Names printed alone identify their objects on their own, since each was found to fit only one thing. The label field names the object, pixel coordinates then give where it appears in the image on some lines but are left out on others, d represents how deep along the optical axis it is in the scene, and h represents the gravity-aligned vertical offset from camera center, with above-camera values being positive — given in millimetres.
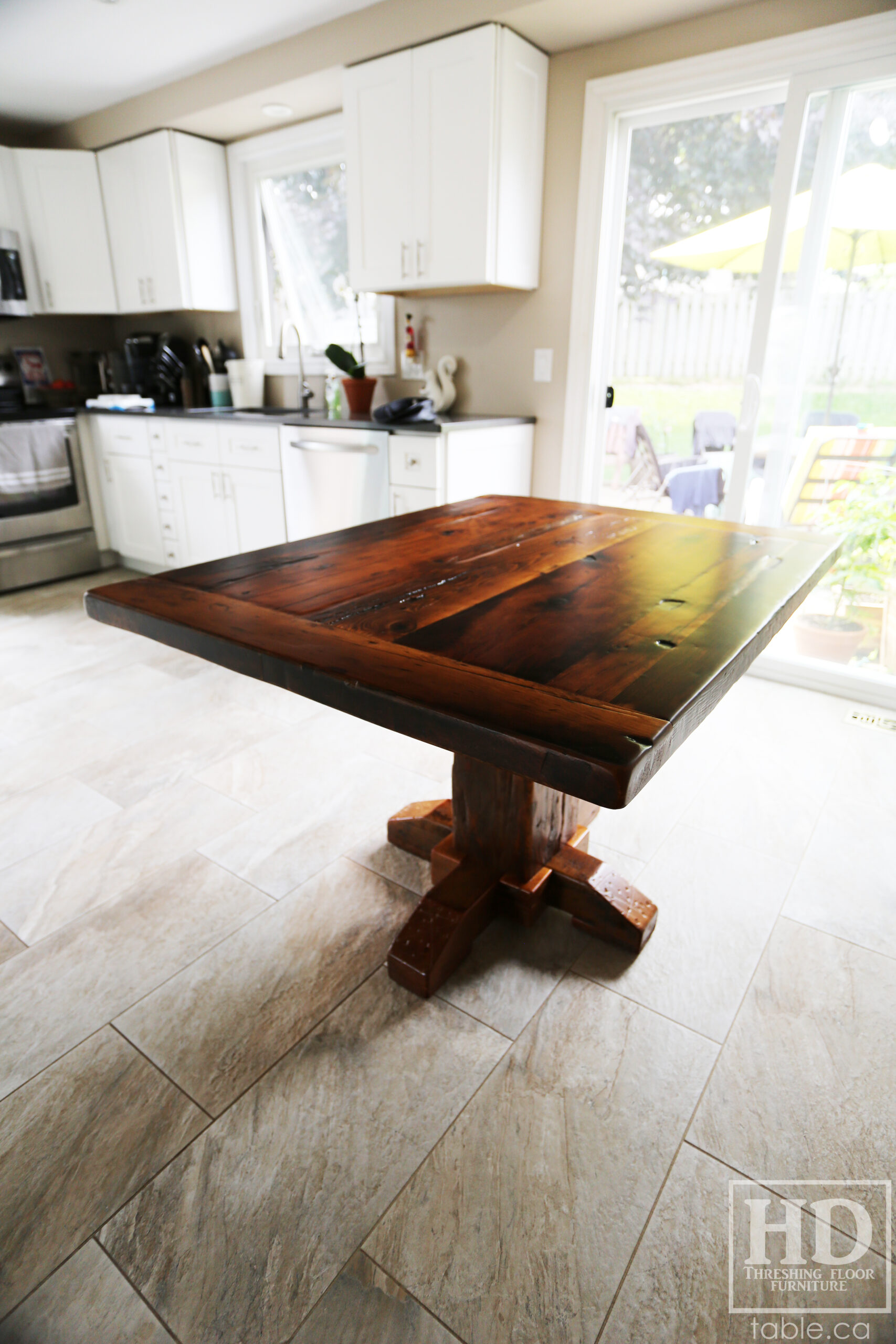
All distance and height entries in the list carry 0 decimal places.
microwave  3906 +399
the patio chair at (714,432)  2930 -243
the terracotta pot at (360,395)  3361 -136
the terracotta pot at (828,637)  2809 -956
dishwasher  3002 -448
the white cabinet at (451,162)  2625 +706
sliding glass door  2408 +138
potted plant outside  2609 -653
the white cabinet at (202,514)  3633 -708
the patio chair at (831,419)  2586 -170
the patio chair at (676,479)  3062 -443
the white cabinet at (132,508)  3965 -746
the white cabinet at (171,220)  3738 +681
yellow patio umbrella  2363 +437
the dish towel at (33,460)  3645 -472
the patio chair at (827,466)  2562 -332
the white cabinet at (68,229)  3953 +663
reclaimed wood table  807 -350
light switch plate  3092 -8
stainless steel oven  3713 -807
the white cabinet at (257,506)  3396 -622
